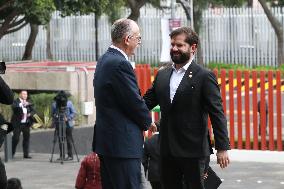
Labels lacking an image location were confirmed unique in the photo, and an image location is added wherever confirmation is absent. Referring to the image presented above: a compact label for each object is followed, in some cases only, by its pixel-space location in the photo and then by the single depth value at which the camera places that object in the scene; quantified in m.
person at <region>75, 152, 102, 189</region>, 9.28
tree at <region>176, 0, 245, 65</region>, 38.95
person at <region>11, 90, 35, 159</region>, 16.91
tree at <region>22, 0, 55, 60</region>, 25.09
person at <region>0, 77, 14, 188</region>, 7.64
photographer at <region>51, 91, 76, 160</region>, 16.36
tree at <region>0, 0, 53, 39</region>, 25.12
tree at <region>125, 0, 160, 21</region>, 36.59
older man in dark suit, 6.74
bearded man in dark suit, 7.39
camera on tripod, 16.36
